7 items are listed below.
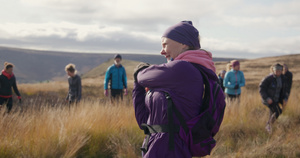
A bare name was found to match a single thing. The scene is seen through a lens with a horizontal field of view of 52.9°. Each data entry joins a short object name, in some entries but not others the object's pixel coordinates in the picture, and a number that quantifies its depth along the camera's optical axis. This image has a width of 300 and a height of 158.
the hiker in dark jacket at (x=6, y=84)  7.91
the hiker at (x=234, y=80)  9.06
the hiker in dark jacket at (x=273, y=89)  7.20
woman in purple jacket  2.09
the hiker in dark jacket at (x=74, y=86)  8.65
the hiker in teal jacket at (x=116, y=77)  9.50
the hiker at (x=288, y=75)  9.00
